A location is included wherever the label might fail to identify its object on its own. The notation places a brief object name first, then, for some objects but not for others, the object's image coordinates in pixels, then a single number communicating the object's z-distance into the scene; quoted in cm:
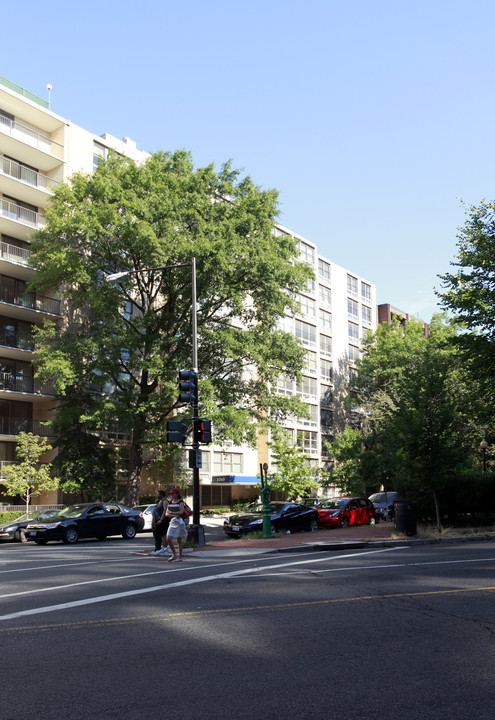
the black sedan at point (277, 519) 2286
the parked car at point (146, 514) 3028
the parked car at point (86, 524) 2294
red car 2747
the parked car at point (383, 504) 3278
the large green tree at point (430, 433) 2144
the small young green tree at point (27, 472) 3066
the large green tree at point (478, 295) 2658
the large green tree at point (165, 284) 3094
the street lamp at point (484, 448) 3334
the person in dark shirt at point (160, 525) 1603
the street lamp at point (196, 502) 1884
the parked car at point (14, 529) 2478
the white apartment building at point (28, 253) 3575
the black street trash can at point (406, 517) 1986
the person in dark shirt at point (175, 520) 1477
